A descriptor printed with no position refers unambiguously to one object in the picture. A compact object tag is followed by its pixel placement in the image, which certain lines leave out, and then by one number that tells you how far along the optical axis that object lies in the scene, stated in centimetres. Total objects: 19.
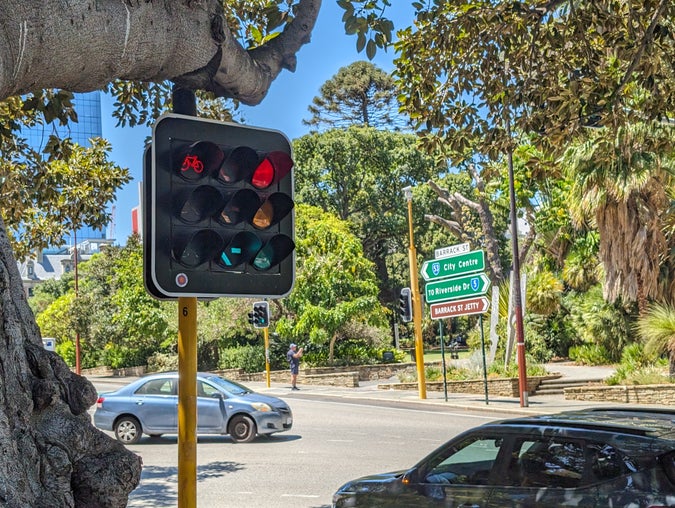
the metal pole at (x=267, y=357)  3273
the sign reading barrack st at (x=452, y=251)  2427
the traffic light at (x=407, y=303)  2638
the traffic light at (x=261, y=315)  3069
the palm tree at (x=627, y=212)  2461
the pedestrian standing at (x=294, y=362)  3347
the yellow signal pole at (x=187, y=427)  455
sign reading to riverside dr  2342
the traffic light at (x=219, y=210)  447
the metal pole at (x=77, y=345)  4736
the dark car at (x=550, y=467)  546
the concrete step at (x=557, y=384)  2709
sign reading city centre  2350
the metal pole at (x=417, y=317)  2606
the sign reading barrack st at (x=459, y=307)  2353
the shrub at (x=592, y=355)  3416
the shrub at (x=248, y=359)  4153
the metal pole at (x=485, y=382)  2362
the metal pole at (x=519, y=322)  2236
